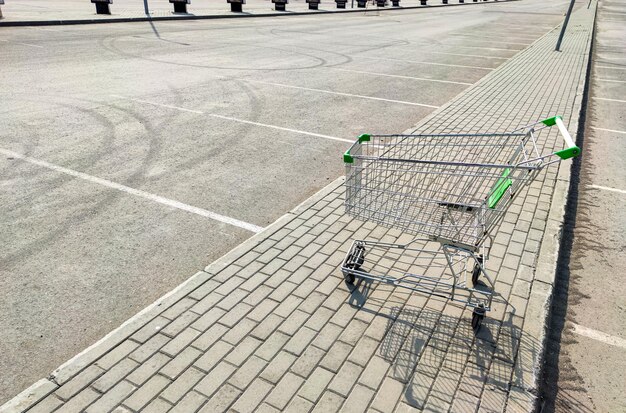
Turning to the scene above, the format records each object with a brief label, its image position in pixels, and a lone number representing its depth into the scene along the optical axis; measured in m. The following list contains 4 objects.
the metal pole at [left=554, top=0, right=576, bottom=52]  17.25
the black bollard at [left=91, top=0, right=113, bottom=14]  23.00
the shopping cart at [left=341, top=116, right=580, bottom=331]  3.44
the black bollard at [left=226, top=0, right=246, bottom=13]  28.22
